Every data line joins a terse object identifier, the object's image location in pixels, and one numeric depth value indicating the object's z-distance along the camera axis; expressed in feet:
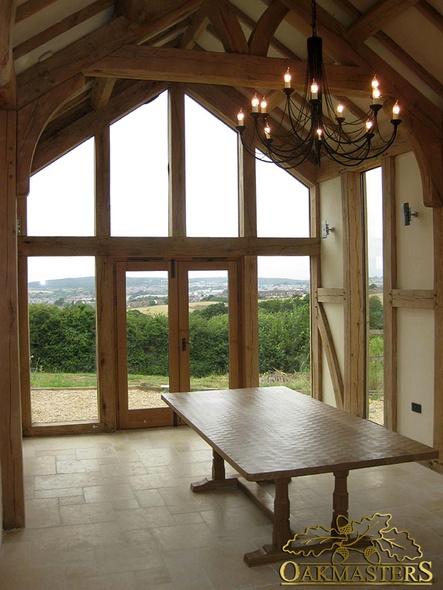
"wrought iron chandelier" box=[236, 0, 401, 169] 11.23
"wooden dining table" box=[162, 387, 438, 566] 11.10
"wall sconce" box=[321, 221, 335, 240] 23.60
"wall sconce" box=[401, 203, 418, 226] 18.67
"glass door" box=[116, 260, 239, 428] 22.99
